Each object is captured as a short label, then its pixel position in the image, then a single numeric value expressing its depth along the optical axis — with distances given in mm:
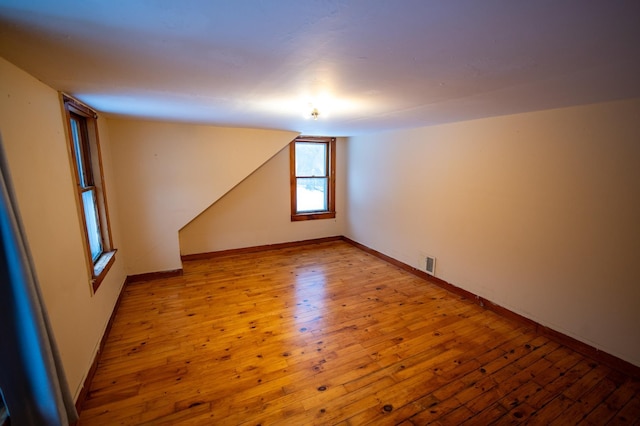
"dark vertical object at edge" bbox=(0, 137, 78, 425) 1074
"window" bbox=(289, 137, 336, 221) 5117
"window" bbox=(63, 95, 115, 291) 2580
